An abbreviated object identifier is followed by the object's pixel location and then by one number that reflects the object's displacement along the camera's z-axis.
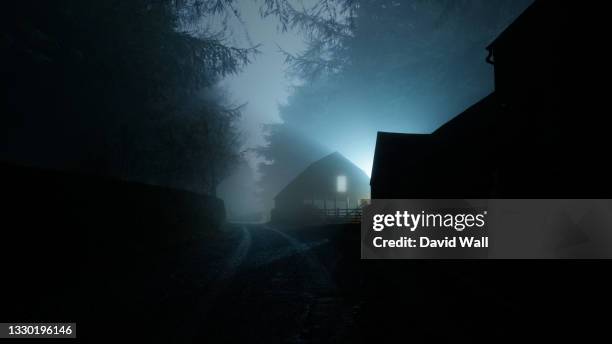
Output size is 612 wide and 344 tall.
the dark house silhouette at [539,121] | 6.99
